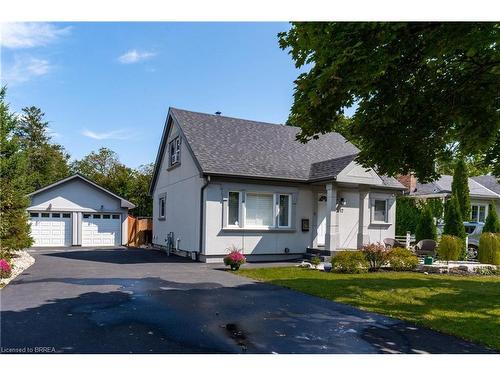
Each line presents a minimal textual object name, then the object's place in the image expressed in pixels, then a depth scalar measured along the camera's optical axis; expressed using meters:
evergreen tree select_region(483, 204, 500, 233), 22.64
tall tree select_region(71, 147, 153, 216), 32.31
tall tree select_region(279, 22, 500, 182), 5.63
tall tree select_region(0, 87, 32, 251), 13.94
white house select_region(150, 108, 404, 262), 16.41
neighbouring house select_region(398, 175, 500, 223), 30.34
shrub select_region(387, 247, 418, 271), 14.64
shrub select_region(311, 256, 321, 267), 15.00
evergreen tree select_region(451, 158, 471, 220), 26.53
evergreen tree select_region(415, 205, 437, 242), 22.11
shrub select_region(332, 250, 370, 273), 13.52
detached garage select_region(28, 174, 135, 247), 24.48
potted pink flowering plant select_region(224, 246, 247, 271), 13.79
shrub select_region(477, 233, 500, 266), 16.78
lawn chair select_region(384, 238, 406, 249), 19.41
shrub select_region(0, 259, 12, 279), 10.55
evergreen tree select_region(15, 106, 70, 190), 44.56
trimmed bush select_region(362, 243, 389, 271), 14.30
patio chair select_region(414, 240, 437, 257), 17.98
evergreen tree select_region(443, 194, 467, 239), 21.16
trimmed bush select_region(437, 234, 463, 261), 16.47
